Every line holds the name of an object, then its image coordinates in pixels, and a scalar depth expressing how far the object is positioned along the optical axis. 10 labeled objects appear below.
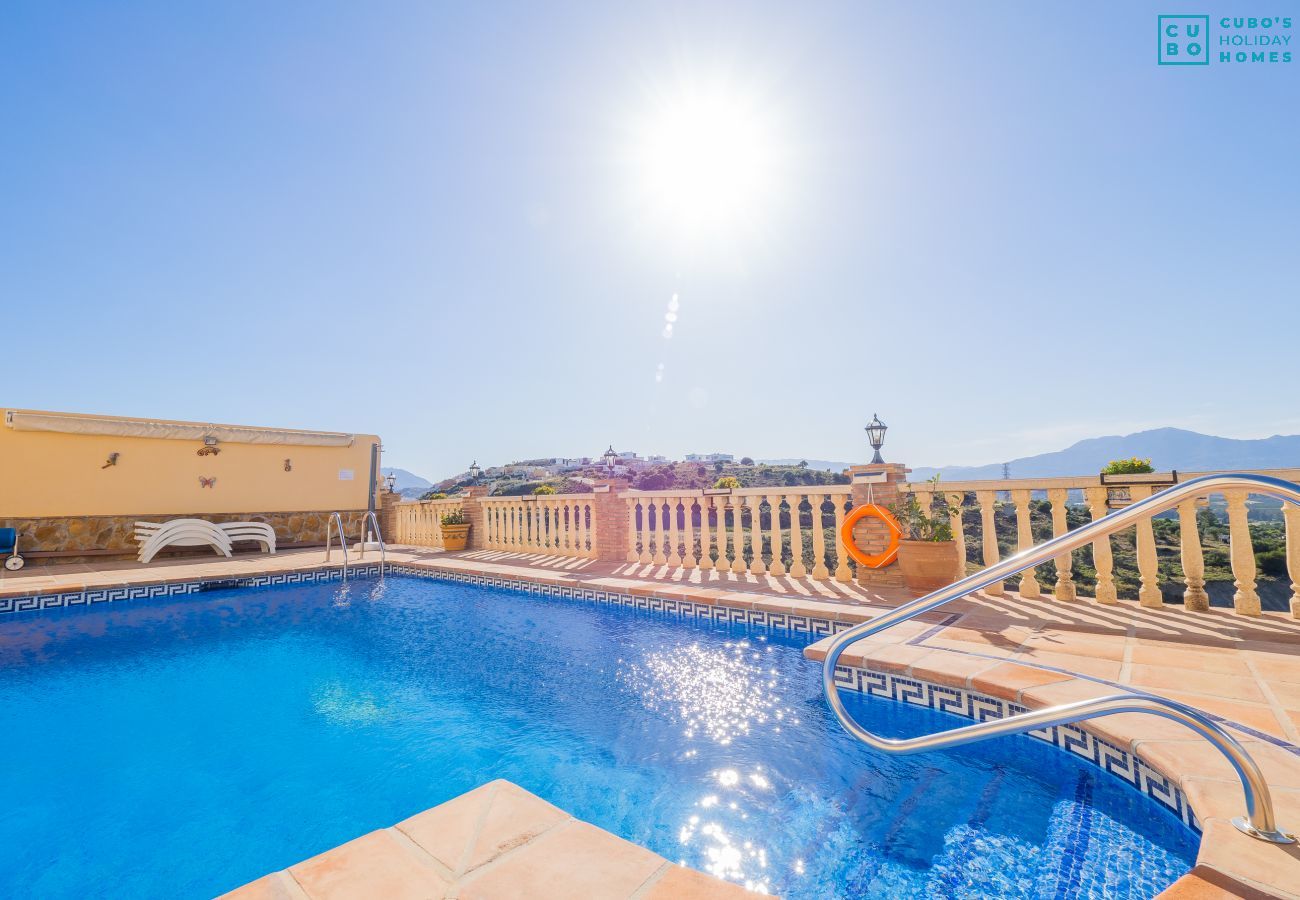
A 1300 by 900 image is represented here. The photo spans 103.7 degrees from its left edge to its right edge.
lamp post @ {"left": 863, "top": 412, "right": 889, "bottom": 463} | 5.85
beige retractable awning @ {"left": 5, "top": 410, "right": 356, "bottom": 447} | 9.00
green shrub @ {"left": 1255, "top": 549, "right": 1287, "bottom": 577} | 5.21
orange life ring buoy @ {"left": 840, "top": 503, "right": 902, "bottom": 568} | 4.88
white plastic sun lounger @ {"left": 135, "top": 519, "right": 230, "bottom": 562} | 8.96
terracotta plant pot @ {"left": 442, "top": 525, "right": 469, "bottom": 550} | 9.71
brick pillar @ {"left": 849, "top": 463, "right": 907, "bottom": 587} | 5.03
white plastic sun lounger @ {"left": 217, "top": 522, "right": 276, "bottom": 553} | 10.23
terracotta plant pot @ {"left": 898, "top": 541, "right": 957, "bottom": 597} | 4.48
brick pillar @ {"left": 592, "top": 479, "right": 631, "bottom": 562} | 7.55
